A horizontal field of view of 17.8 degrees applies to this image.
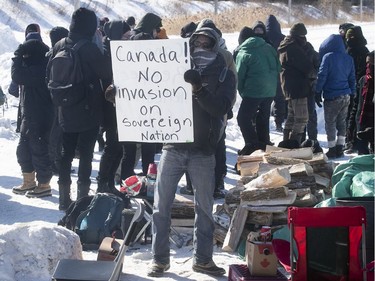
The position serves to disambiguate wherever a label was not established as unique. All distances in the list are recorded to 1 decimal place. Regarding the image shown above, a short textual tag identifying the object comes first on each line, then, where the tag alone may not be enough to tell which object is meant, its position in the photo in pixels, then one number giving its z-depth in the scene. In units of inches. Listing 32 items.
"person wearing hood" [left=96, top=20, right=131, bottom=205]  493.5
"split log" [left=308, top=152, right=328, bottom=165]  490.8
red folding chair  313.8
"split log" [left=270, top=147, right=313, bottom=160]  496.8
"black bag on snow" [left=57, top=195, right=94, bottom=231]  446.3
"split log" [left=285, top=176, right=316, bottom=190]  442.9
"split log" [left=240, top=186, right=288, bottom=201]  423.2
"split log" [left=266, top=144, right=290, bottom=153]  529.8
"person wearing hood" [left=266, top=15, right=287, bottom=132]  780.1
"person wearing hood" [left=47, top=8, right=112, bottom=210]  464.6
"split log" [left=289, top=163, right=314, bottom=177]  453.1
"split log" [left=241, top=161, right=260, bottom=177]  494.4
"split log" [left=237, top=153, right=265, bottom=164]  508.4
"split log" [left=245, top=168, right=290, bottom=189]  431.9
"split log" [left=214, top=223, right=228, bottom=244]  429.1
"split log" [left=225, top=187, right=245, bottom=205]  441.3
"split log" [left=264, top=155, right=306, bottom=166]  481.4
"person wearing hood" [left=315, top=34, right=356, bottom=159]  663.7
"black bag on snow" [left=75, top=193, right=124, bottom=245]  429.0
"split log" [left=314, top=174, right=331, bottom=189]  462.2
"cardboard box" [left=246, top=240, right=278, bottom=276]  348.2
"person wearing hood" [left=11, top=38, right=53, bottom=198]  530.0
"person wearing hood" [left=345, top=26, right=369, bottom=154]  708.0
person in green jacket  608.9
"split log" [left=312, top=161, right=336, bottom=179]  486.7
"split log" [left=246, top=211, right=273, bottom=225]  417.7
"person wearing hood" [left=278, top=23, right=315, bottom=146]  646.4
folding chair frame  336.7
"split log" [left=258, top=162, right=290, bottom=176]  468.5
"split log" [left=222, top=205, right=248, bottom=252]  414.1
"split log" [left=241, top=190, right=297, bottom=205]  421.3
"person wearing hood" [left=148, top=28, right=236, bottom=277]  365.1
